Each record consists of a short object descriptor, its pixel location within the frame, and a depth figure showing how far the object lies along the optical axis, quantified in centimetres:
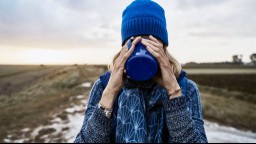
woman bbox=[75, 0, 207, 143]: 159
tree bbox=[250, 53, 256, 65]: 12369
